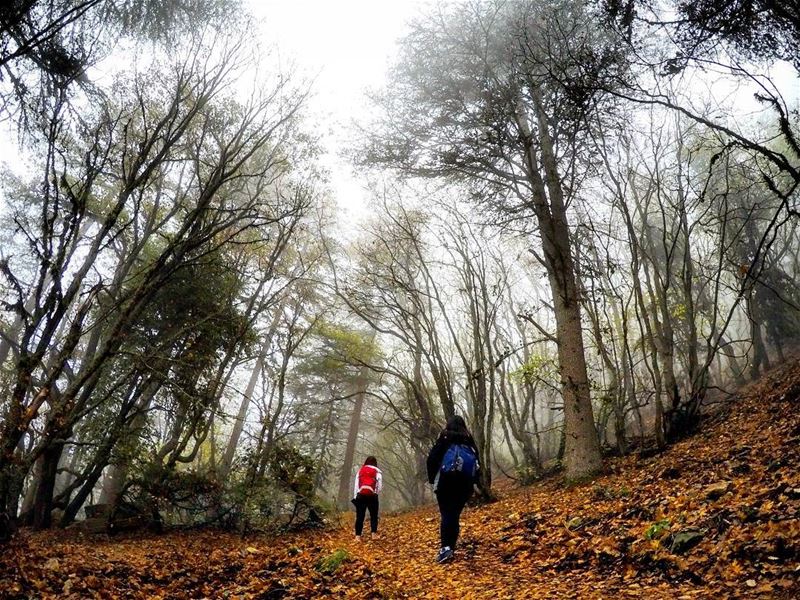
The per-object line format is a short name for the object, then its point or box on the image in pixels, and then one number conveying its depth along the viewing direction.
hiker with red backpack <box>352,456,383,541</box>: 8.38
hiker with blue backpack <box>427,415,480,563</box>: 5.51
